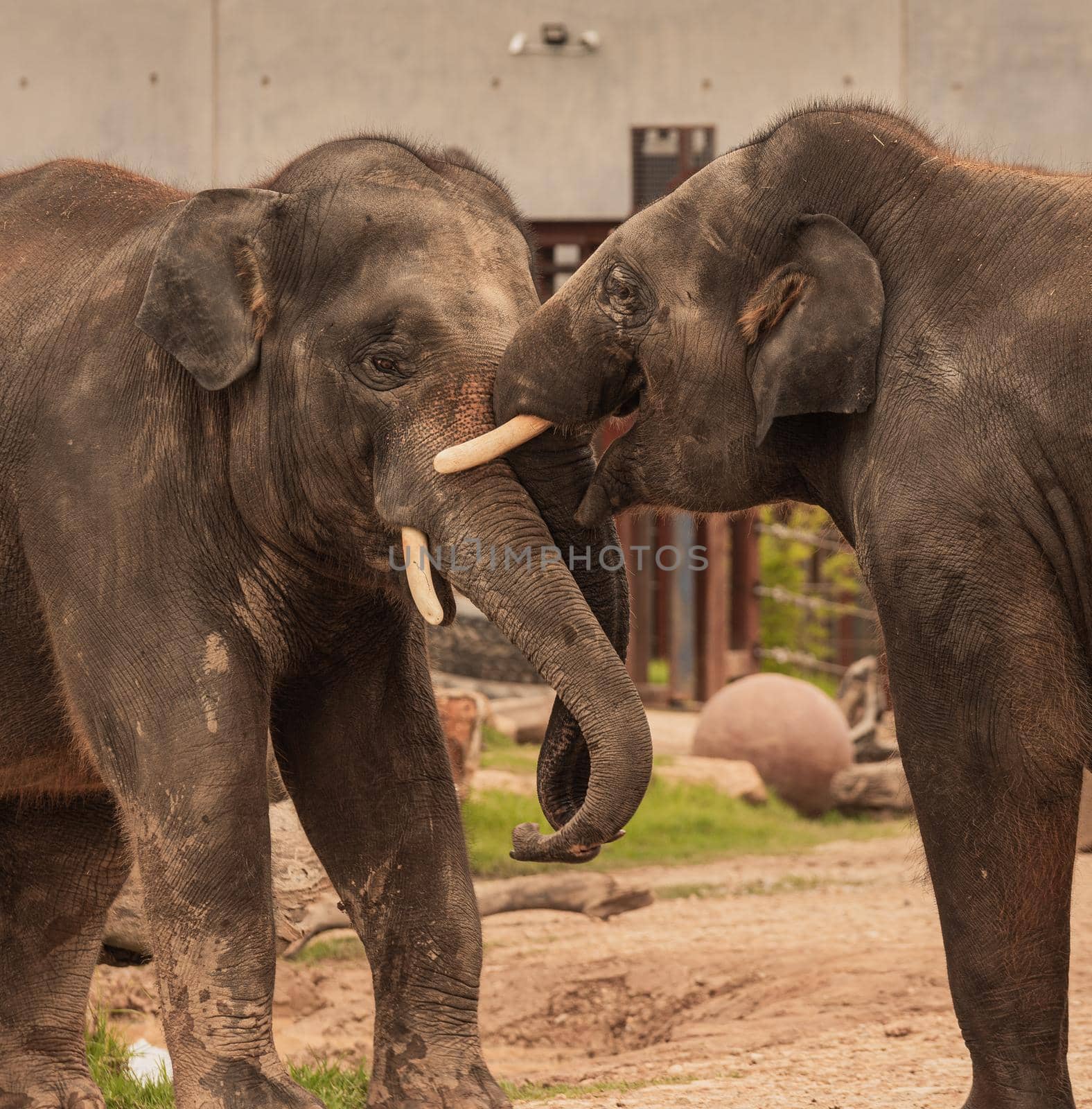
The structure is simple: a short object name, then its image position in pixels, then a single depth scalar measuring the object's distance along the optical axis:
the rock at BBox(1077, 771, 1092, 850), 8.85
